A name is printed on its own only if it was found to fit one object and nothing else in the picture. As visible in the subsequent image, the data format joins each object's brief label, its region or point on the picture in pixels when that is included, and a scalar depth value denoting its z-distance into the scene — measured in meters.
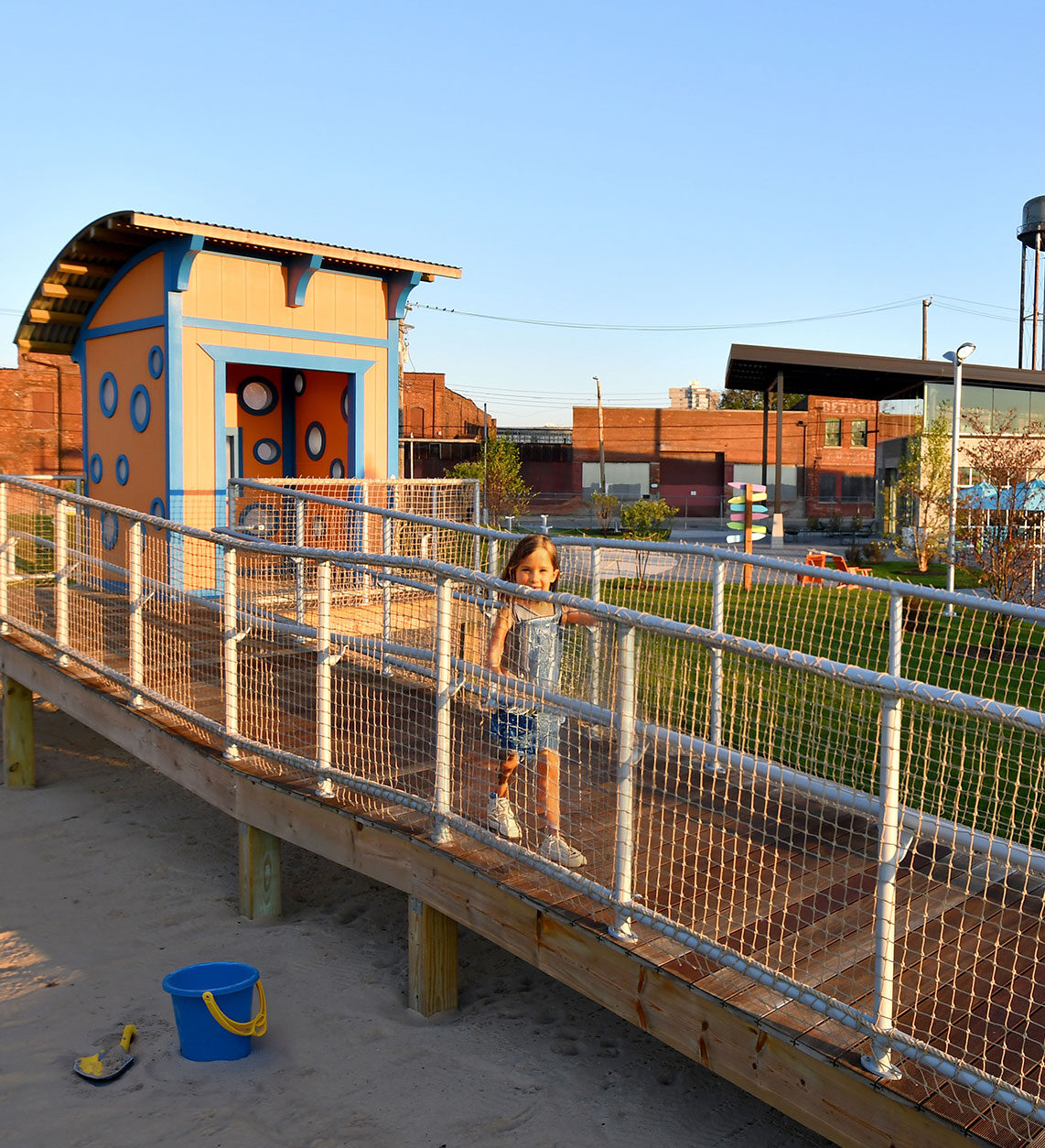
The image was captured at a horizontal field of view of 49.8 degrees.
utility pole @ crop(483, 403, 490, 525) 38.47
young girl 4.36
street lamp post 14.09
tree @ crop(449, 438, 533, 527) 39.97
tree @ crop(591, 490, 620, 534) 38.98
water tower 43.41
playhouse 10.09
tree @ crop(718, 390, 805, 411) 87.88
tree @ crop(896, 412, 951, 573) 23.16
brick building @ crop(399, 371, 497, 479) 55.59
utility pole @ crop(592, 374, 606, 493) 54.69
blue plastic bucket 4.28
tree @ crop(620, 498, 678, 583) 29.58
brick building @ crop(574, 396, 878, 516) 53.28
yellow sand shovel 4.20
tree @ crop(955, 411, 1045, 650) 13.85
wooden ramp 3.04
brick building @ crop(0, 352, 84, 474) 42.09
